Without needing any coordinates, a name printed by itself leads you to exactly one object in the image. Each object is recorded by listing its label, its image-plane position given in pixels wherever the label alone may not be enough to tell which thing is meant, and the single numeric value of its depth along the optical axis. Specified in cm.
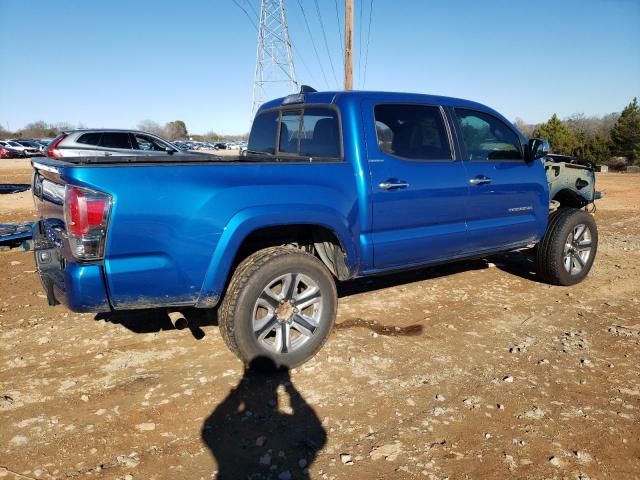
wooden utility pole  1277
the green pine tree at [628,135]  3391
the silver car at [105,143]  1208
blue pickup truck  277
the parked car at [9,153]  3562
